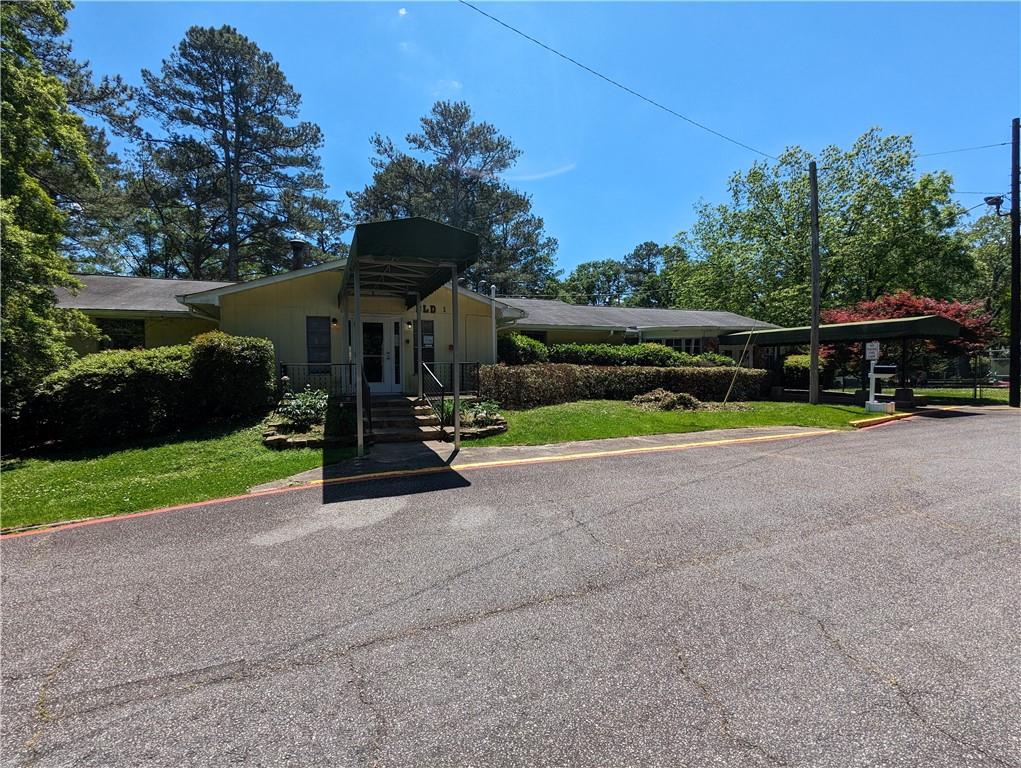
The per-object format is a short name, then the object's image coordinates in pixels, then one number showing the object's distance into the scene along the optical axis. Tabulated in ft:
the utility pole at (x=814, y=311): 45.72
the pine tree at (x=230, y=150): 75.72
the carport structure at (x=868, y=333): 45.52
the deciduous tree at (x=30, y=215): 24.72
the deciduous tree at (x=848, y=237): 81.30
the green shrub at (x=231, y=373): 28.96
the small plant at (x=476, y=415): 30.48
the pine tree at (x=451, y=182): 94.73
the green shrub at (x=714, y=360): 54.57
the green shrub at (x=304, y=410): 28.14
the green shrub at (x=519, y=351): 47.06
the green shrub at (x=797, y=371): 61.67
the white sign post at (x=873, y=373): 42.42
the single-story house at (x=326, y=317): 35.53
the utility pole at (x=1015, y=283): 52.47
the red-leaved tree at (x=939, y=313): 56.59
